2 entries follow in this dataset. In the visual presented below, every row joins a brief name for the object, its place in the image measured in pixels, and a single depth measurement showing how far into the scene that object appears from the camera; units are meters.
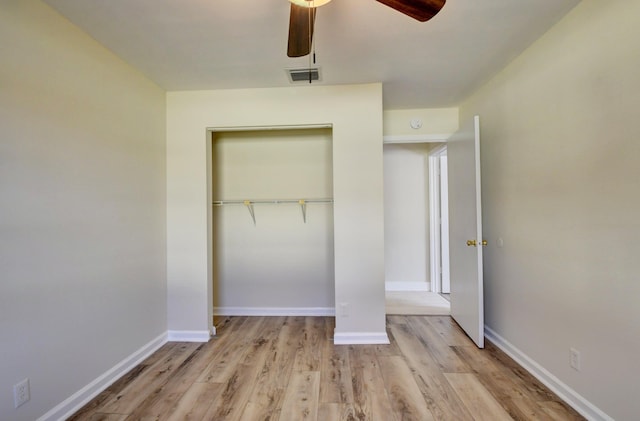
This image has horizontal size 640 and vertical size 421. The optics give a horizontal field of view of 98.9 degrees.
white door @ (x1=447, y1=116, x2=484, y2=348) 2.41
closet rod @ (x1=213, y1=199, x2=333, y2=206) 3.00
